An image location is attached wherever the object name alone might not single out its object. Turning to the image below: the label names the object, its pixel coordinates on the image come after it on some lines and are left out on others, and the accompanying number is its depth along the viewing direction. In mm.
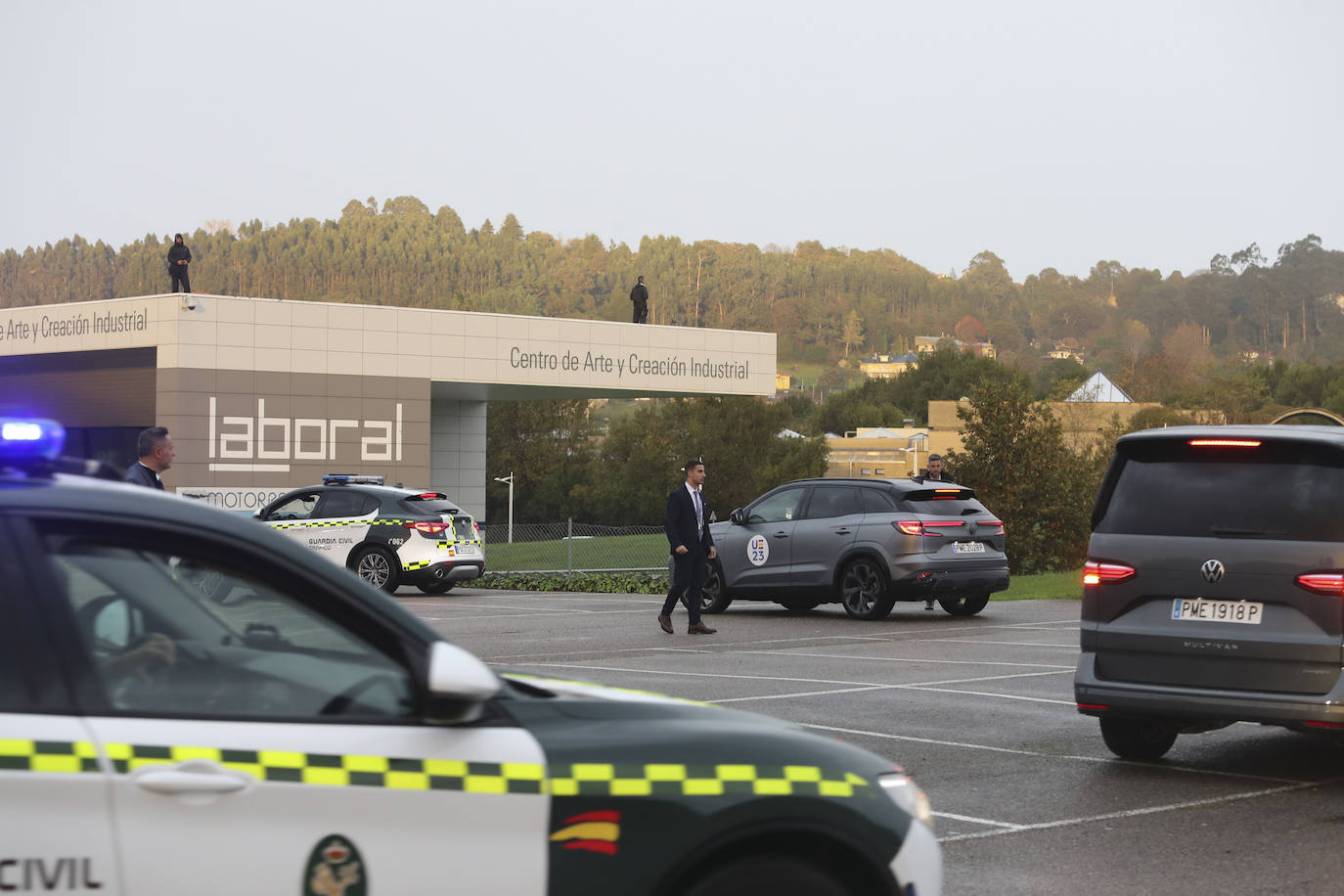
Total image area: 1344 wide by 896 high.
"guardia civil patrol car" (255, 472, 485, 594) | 24000
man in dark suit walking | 17297
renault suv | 19203
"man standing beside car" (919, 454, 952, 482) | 20481
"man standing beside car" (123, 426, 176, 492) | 10602
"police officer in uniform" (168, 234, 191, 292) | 41888
